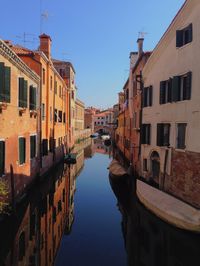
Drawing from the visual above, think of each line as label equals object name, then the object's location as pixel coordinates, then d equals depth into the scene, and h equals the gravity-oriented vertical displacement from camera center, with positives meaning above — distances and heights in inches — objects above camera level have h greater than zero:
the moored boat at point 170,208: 268.1 -124.9
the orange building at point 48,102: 502.3 +73.6
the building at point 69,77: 1030.8 +261.1
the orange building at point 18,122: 299.6 +4.9
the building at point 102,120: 2882.9 +98.7
